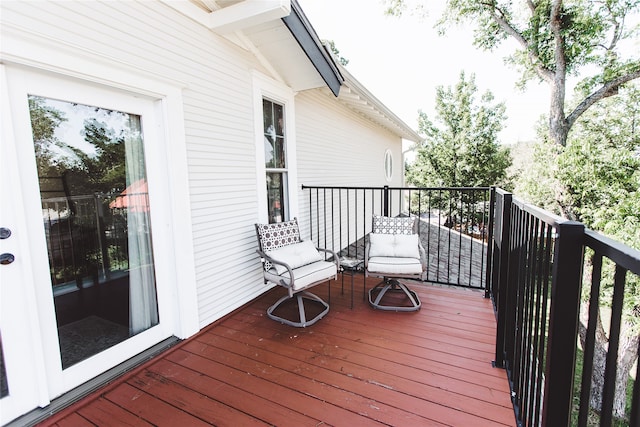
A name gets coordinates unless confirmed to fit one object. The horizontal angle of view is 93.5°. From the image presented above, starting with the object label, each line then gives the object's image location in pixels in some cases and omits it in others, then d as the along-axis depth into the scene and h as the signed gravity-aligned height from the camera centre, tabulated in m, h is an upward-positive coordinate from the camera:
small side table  3.30 -0.92
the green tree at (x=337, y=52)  13.57 +5.98
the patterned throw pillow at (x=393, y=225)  3.54 -0.54
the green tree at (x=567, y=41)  8.34 +3.88
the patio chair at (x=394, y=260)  3.04 -0.85
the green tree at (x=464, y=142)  14.30 +1.74
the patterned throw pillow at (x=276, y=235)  3.24 -0.59
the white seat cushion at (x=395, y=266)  3.00 -0.87
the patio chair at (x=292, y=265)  2.84 -0.86
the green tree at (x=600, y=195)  6.20 -0.49
